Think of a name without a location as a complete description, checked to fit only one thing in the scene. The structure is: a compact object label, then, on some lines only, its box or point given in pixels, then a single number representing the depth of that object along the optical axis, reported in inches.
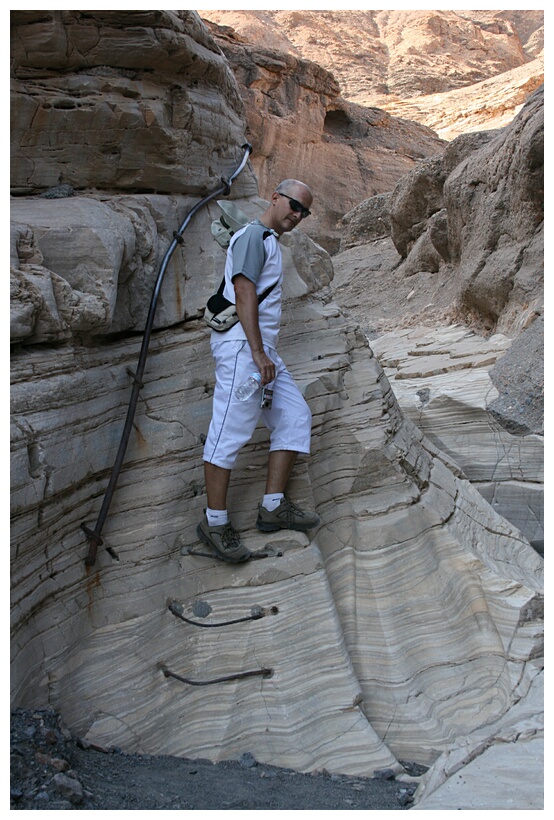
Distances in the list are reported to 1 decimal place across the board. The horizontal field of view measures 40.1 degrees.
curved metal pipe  146.9
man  145.9
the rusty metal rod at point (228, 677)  142.7
